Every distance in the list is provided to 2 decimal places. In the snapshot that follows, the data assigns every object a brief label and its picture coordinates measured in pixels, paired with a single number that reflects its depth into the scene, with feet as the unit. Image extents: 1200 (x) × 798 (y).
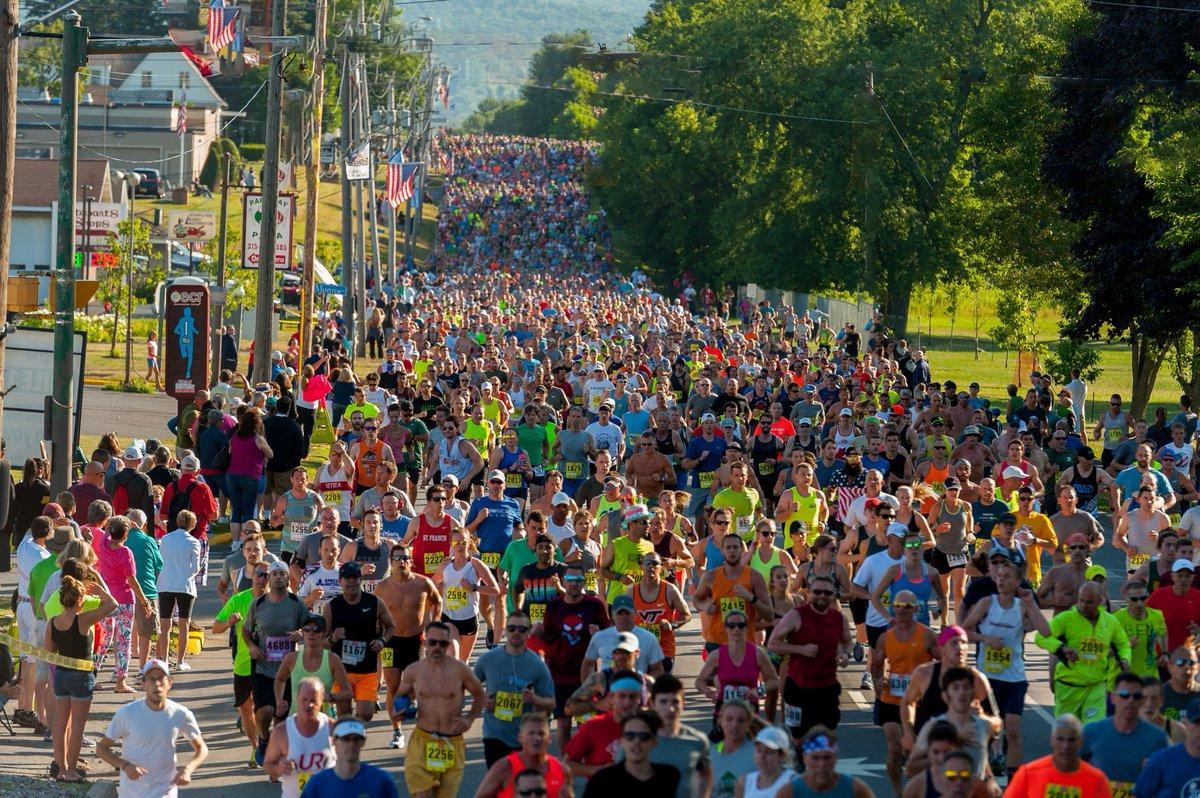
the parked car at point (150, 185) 339.36
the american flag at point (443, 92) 276.66
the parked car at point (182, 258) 221.87
